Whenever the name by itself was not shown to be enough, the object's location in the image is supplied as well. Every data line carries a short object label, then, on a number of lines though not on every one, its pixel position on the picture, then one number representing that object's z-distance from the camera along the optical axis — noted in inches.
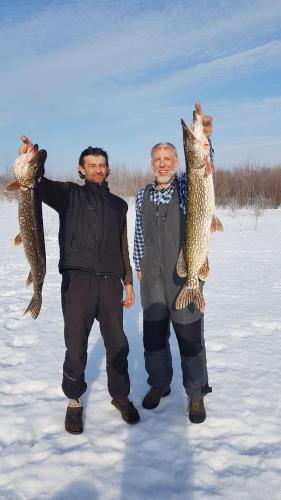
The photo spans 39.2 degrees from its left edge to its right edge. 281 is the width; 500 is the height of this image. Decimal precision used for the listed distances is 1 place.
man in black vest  111.8
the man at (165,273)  117.2
